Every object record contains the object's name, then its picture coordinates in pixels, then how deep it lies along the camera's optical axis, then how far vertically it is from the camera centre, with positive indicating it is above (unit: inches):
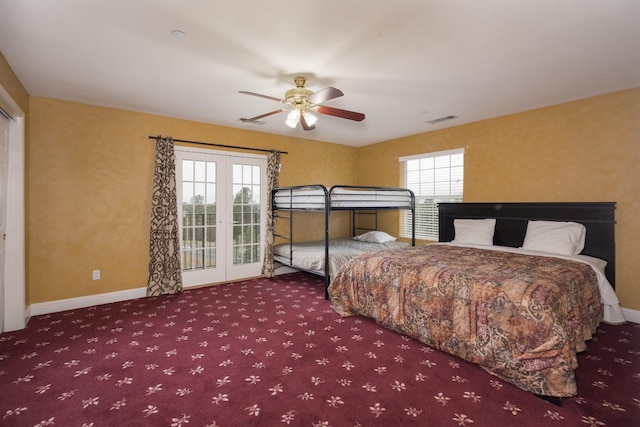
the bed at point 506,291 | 77.1 -25.9
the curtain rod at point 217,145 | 159.1 +37.5
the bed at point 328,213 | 157.3 -3.5
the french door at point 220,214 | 170.6 -3.1
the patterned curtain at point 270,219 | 194.4 -6.5
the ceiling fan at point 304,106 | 109.7 +37.9
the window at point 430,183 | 183.3 +16.5
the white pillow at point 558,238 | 128.3 -12.3
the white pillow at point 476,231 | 154.9 -11.7
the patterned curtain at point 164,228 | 157.8 -10.0
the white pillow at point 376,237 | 199.3 -18.8
